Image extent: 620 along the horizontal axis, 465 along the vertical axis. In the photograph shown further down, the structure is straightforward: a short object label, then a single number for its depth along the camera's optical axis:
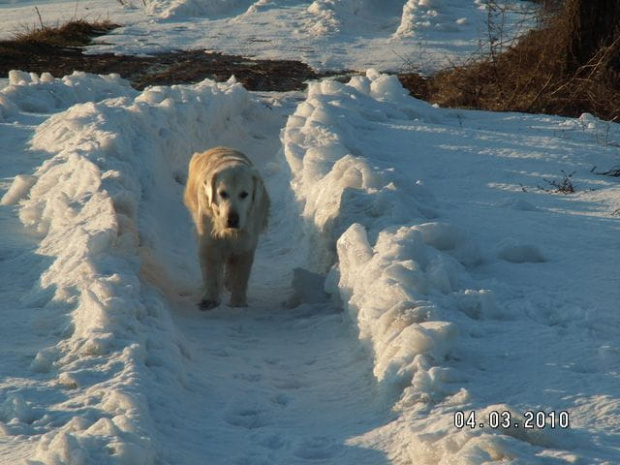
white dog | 15.04
